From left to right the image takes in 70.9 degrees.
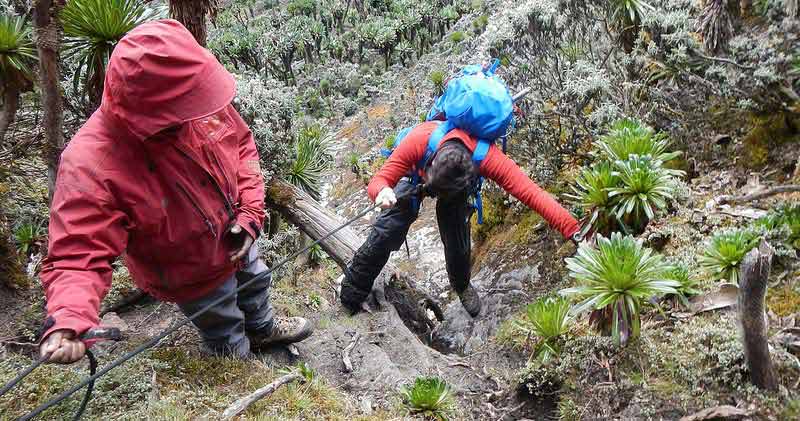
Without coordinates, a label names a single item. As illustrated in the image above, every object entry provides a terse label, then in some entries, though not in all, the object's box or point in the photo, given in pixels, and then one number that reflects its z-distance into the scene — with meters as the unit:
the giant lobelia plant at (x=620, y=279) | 3.18
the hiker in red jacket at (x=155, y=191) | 2.56
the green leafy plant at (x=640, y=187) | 4.14
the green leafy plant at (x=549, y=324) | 3.97
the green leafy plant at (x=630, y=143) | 4.48
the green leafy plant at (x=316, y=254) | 8.51
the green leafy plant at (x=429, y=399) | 3.81
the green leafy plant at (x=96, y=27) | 4.88
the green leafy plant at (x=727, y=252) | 3.45
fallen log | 6.29
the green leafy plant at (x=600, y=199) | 4.23
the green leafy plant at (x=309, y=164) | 7.51
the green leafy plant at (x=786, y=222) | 3.52
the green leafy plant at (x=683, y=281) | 3.51
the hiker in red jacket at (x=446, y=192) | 4.23
